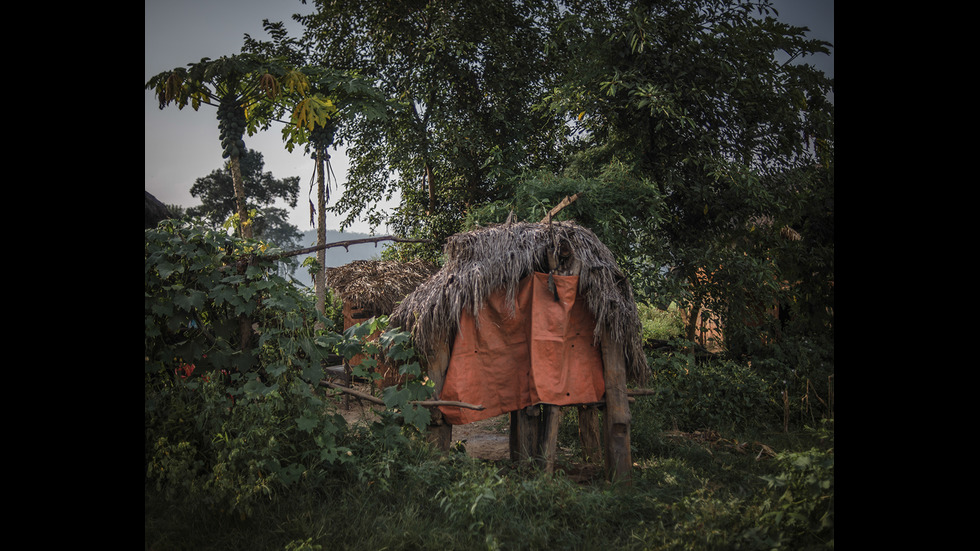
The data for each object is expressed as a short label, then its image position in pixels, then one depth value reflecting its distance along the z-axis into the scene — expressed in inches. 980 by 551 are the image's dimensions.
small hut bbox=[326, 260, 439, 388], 461.7
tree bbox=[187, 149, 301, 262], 752.3
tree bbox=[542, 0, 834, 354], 336.8
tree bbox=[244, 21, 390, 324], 305.9
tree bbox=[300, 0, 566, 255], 453.4
